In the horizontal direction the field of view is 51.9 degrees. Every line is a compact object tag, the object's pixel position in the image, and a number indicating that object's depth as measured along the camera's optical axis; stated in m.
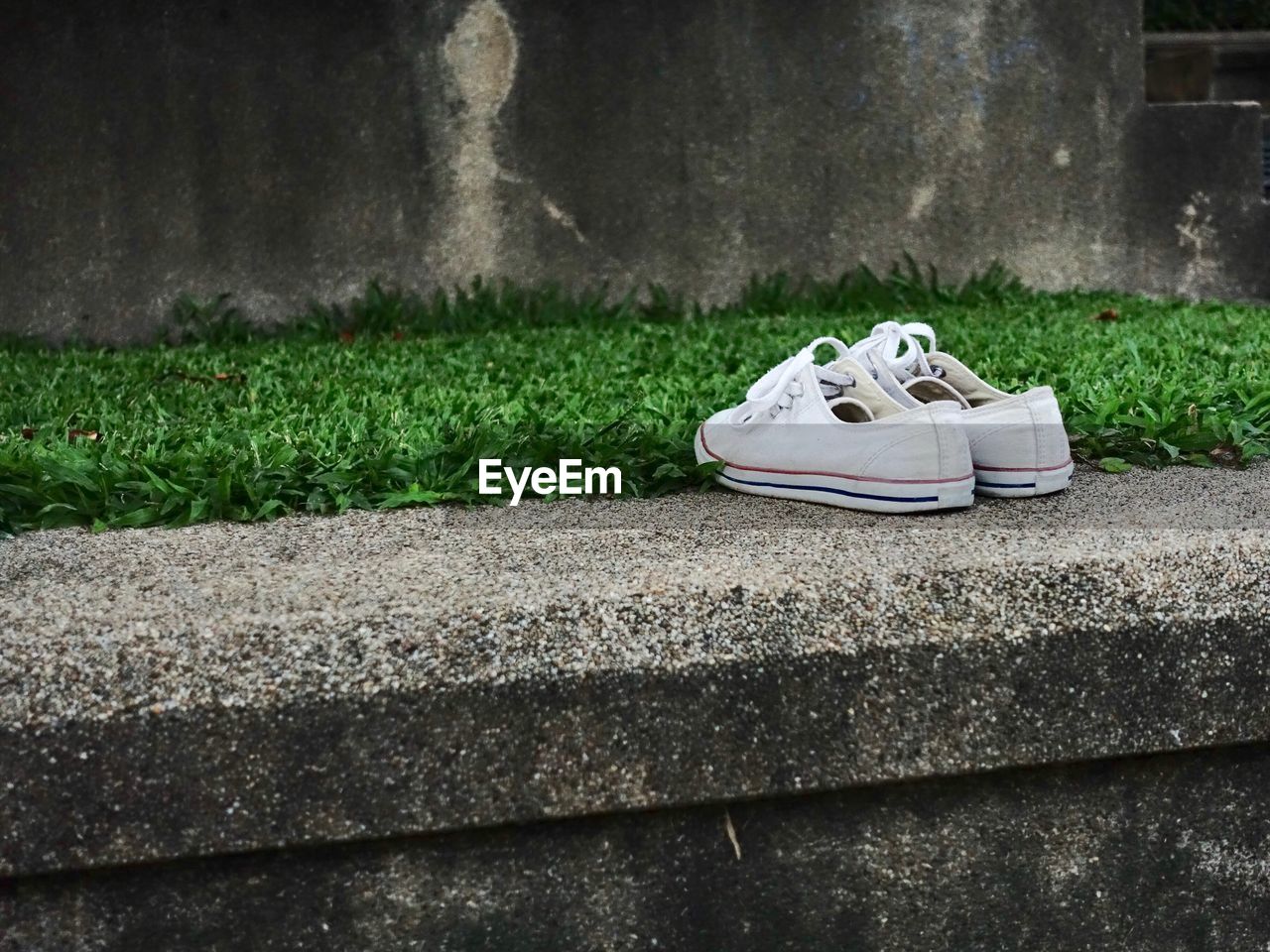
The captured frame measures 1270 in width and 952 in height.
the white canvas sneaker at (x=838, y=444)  1.51
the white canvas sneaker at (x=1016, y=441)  1.58
